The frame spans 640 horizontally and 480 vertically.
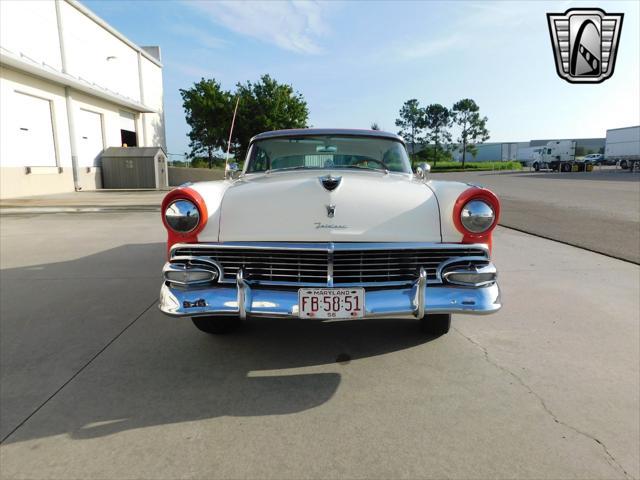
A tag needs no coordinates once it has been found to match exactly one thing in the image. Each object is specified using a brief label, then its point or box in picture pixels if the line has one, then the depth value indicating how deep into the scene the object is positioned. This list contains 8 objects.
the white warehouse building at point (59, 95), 12.78
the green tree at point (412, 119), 61.69
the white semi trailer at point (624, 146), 33.03
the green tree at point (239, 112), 26.05
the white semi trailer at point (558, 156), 39.59
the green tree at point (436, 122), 61.44
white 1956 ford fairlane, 2.19
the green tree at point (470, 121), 58.84
